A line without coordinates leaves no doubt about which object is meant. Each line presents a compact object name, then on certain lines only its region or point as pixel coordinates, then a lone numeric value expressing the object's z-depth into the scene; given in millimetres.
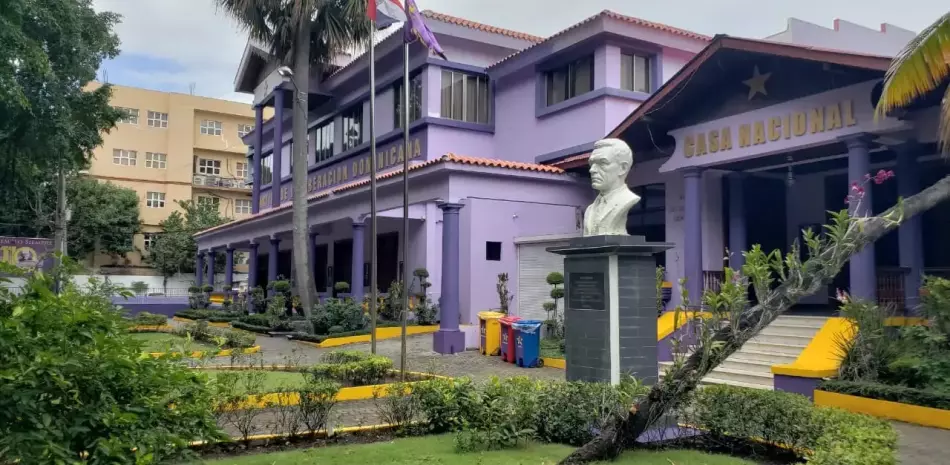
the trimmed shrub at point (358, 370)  11289
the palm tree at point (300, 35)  21516
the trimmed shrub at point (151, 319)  23222
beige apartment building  51438
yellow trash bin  15445
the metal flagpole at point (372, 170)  12461
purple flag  13257
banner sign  21609
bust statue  8812
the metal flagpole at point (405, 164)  11852
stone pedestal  8234
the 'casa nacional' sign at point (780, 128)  11883
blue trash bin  13781
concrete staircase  11625
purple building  17062
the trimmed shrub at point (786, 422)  6027
